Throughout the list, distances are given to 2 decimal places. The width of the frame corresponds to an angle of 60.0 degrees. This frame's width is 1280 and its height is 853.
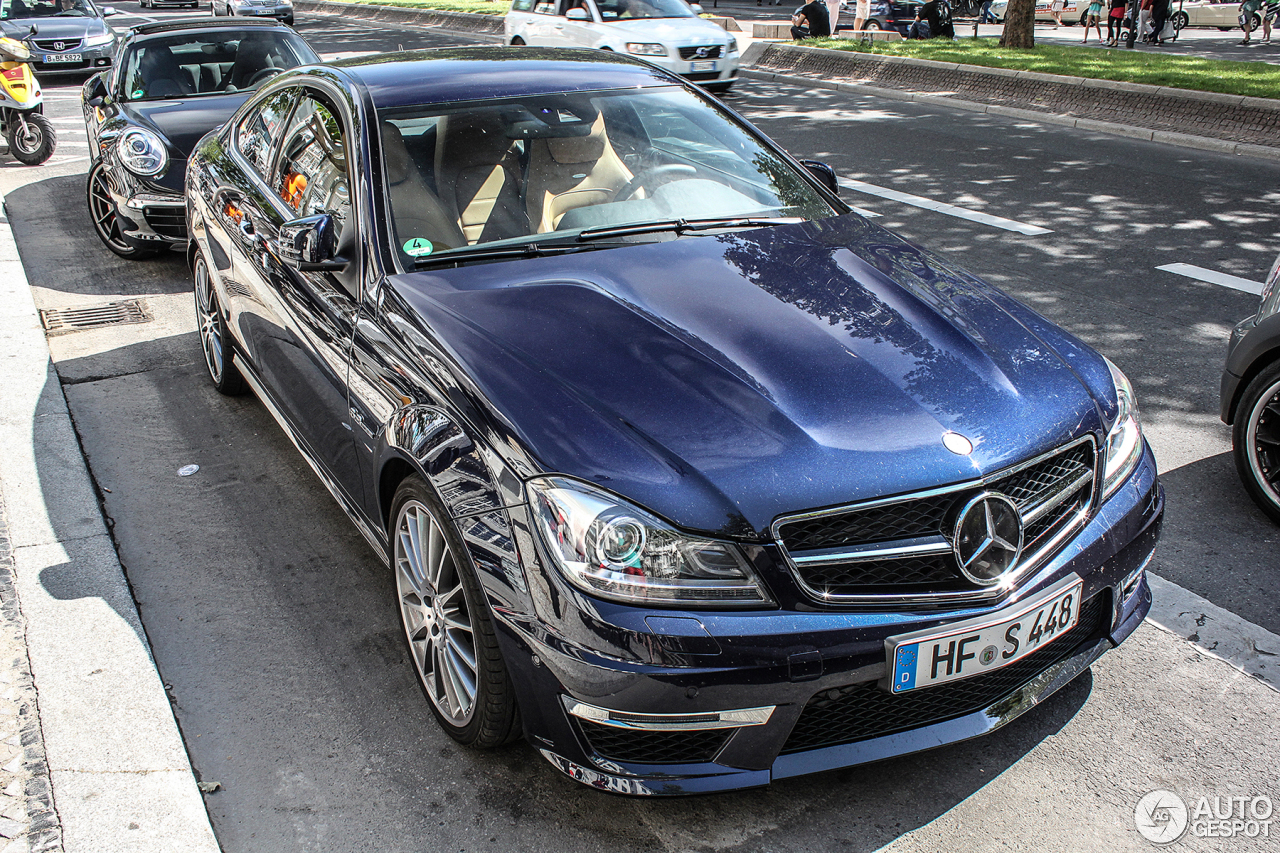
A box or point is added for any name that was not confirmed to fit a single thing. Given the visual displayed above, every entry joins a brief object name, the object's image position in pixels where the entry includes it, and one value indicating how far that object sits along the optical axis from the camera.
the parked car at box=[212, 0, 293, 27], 29.16
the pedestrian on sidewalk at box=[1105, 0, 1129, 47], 24.50
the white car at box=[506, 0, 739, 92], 15.81
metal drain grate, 6.66
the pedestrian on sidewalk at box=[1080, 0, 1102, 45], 28.05
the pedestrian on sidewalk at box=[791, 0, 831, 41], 21.30
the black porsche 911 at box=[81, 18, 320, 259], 7.55
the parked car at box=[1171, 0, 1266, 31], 29.83
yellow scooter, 10.73
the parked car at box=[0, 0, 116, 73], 18.11
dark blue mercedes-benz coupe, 2.42
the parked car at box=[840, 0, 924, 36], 25.97
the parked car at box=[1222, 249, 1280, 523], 4.08
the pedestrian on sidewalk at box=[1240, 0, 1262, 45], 24.98
